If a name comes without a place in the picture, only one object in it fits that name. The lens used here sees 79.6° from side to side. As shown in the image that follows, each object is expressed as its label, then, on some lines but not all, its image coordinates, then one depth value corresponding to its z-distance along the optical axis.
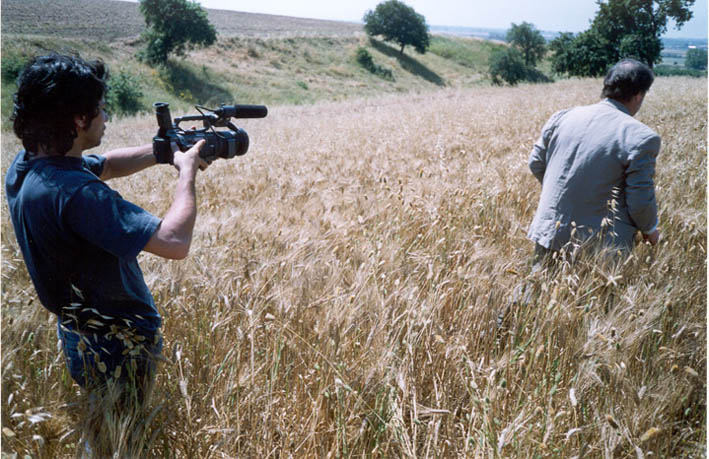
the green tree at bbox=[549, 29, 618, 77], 39.09
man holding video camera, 1.31
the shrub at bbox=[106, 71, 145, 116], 27.08
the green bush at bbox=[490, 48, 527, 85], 59.75
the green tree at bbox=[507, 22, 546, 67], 66.99
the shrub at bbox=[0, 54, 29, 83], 22.39
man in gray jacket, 2.45
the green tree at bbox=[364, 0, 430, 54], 61.41
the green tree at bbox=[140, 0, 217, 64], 36.53
